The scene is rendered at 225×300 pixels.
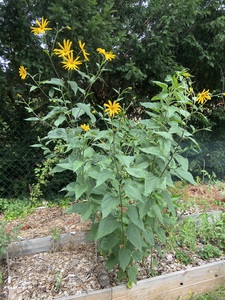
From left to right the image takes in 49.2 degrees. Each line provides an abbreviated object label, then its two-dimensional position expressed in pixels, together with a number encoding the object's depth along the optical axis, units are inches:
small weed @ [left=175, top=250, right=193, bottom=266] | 84.5
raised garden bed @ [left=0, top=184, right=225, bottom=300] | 70.3
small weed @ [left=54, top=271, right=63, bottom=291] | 71.5
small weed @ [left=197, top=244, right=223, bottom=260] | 87.6
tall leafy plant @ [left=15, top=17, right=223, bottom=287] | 53.7
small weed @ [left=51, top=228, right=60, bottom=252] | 85.8
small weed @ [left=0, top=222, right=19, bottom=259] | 73.4
